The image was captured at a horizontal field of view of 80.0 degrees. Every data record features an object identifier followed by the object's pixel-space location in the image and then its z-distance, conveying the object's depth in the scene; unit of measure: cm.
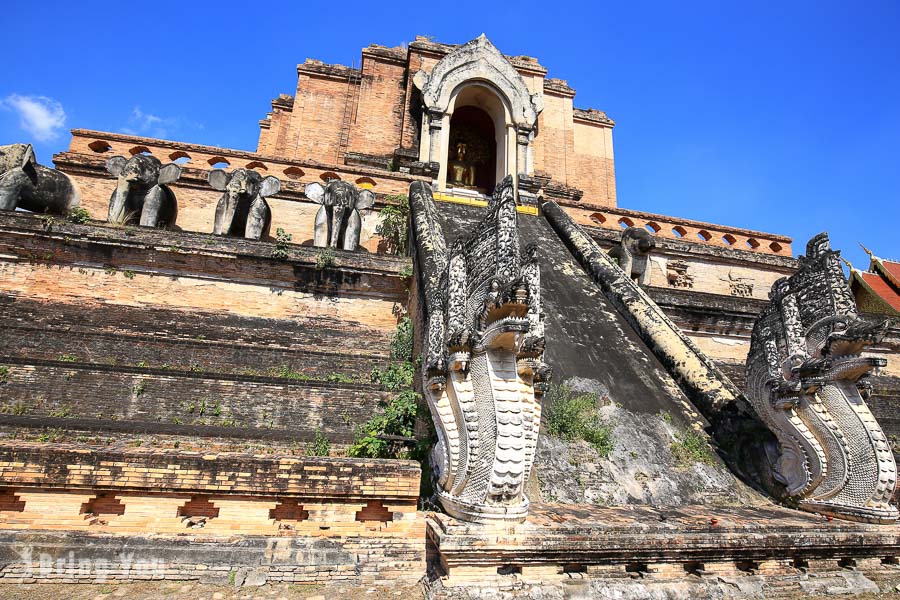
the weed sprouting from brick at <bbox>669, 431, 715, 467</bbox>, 539
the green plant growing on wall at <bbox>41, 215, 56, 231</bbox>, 753
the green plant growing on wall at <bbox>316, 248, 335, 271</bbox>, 806
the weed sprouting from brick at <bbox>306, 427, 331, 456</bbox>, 507
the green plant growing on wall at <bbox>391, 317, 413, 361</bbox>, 713
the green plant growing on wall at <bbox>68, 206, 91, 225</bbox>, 849
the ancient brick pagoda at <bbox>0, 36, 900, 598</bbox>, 382
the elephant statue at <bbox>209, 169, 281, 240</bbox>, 955
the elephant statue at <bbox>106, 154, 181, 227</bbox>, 910
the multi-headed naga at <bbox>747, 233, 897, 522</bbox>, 473
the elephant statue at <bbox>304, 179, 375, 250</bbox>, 969
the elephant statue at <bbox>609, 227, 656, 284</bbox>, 1069
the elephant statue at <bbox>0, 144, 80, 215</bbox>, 852
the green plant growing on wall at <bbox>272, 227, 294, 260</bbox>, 798
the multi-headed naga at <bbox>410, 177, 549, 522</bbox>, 370
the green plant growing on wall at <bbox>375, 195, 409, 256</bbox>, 1062
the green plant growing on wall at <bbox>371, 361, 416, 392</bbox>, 624
